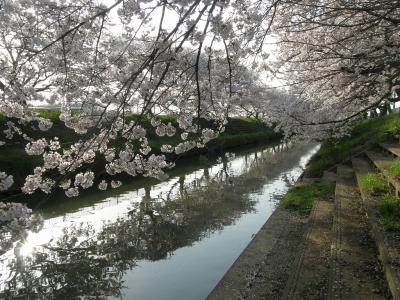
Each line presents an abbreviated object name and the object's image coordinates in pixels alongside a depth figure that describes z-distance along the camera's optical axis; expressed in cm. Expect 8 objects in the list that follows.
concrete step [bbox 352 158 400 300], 461
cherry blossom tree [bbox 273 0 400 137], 721
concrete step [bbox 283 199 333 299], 541
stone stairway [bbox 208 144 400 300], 518
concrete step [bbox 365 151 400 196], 814
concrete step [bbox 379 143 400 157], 1146
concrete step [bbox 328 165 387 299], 509
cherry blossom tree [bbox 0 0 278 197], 426
